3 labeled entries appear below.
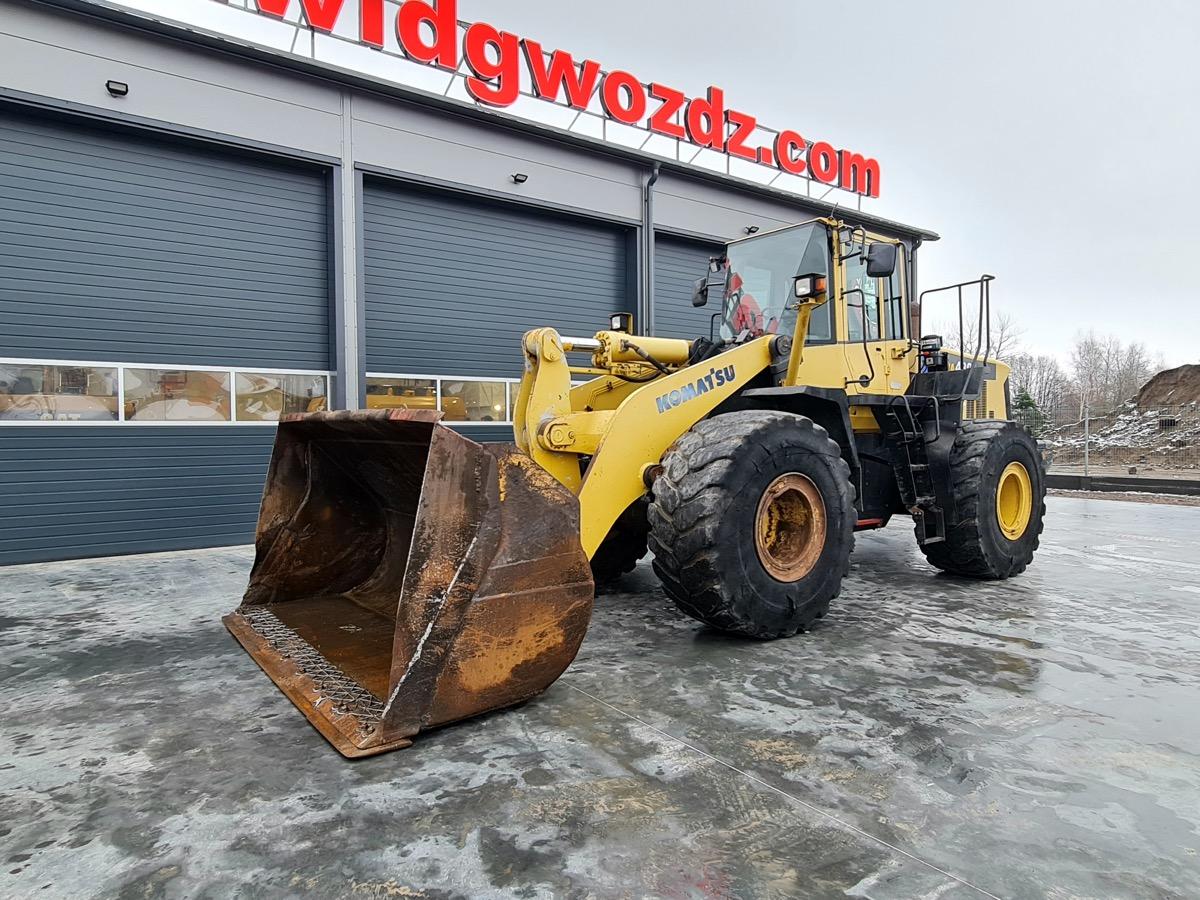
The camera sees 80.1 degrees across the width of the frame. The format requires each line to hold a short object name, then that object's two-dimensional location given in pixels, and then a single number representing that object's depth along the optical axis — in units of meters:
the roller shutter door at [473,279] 9.91
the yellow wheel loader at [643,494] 2.96
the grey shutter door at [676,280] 12.61
